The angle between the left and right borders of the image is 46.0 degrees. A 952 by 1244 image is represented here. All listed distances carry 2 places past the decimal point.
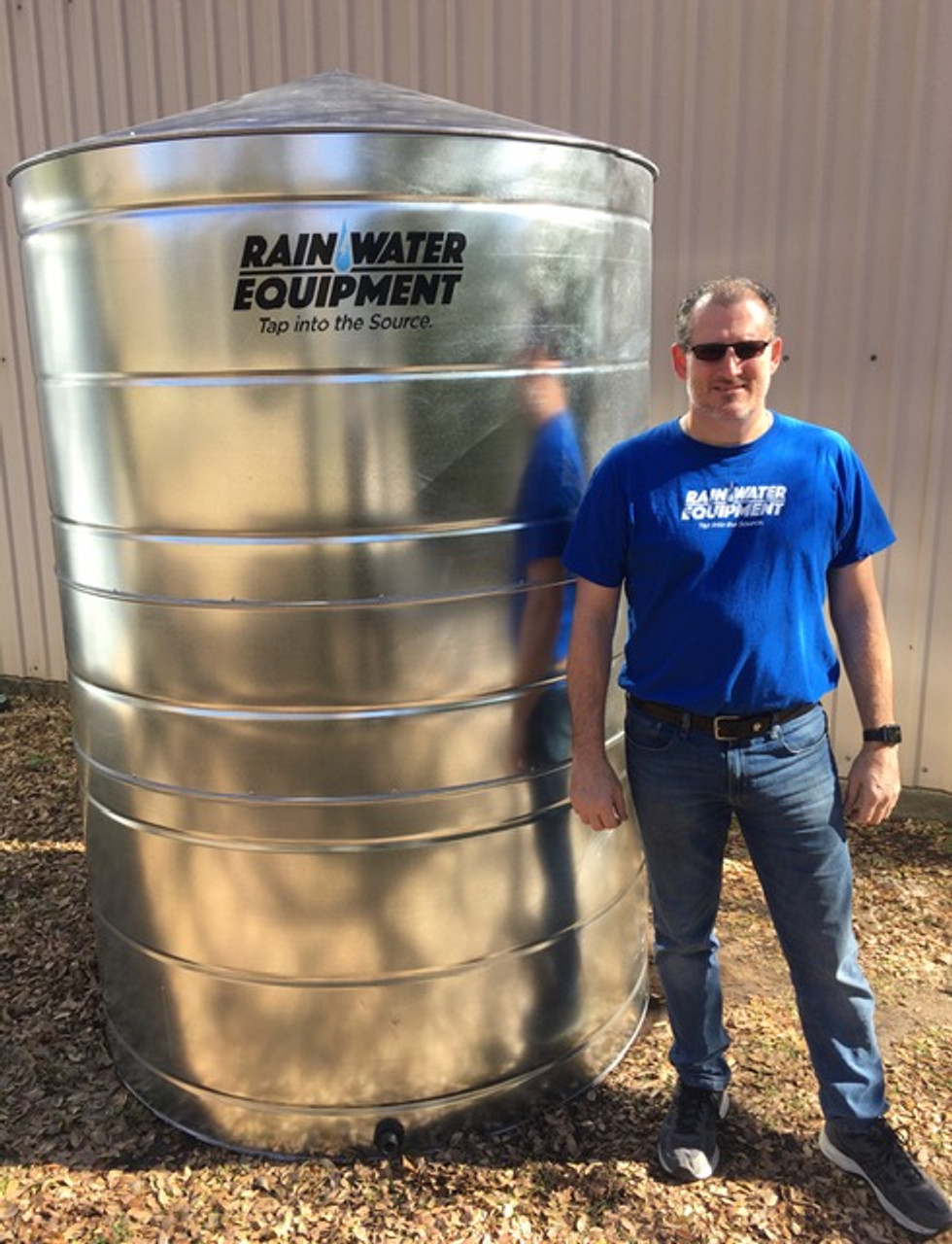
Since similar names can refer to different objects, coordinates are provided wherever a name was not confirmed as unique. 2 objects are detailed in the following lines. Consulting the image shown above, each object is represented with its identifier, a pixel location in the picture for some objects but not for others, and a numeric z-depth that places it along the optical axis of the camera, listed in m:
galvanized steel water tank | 2.66
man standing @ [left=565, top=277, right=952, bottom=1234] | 2.74
